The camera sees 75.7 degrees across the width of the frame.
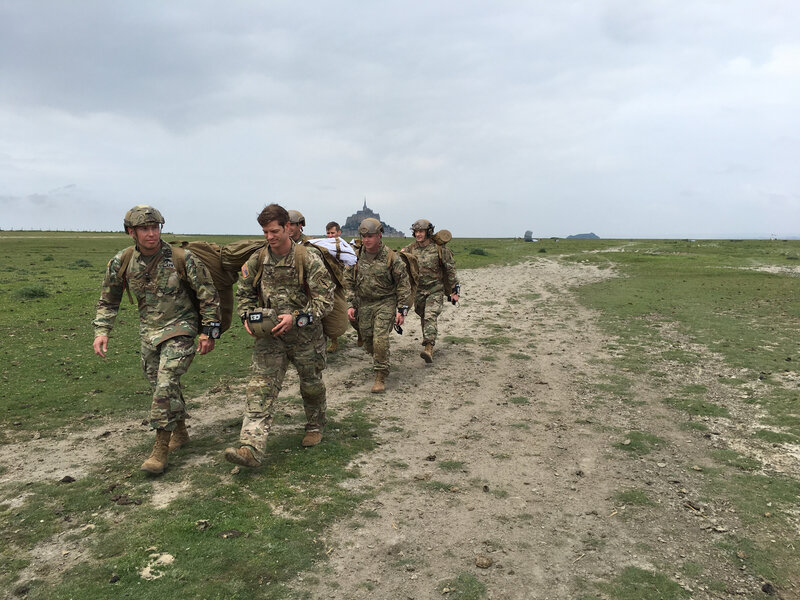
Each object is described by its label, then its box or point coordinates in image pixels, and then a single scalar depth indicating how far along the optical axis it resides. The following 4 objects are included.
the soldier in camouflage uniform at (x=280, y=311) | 5.93
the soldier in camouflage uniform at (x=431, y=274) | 11.88
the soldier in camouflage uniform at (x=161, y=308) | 5.77
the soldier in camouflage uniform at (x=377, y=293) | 9.34
